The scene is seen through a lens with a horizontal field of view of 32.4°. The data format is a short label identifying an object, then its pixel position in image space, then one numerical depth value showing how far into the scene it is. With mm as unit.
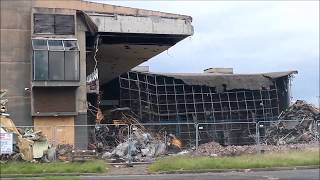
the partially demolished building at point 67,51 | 33875
